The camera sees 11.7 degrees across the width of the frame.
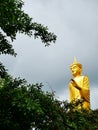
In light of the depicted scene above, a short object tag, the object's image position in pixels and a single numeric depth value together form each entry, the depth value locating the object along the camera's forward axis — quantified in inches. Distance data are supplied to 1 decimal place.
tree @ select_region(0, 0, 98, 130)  240.8
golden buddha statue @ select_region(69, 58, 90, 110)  671.1
